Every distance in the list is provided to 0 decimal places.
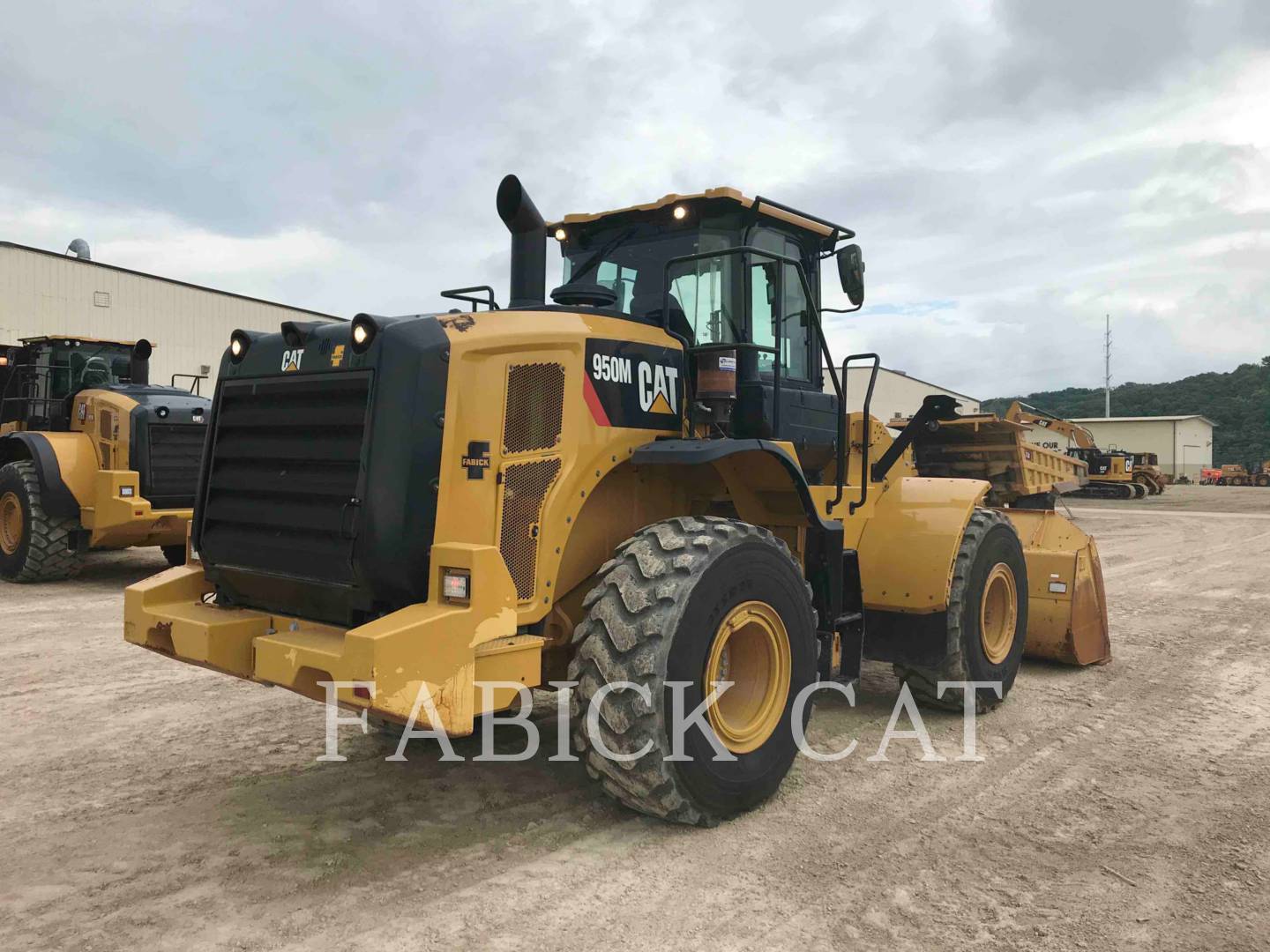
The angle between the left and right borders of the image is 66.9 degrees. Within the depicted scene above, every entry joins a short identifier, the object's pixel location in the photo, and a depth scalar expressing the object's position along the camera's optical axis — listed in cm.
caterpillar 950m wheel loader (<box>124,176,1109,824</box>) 370
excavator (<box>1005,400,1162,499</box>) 3566
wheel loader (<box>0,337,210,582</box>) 1105
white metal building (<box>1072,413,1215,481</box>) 7031
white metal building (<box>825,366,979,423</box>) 4047
